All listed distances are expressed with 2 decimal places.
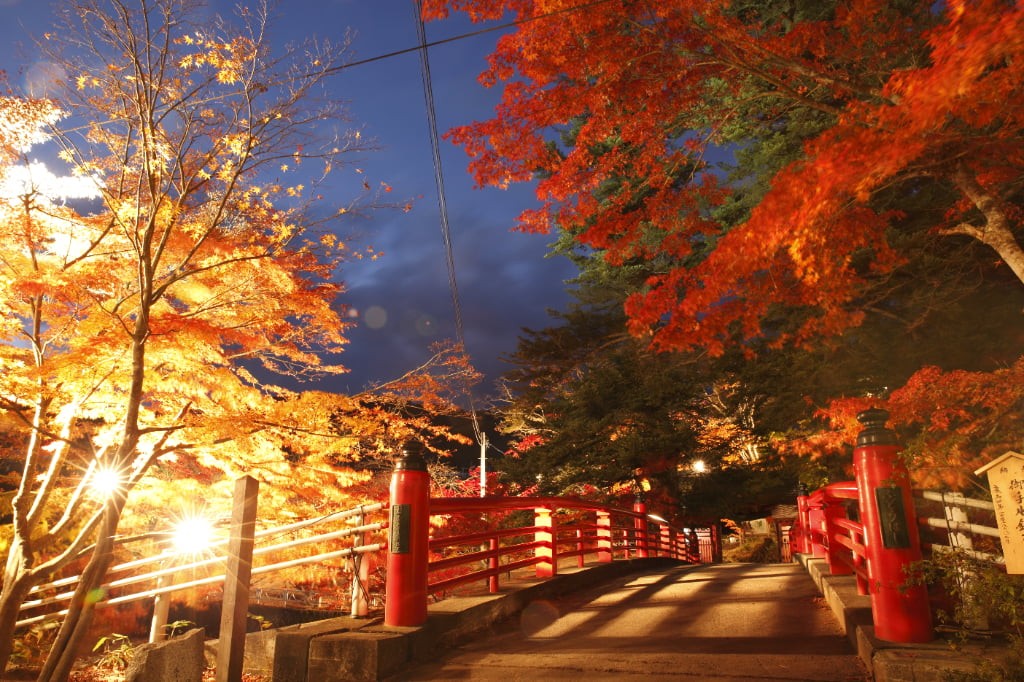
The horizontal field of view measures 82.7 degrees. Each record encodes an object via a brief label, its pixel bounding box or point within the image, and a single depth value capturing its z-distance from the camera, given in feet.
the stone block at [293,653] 14.90
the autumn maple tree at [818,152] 20.88
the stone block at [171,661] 15.80
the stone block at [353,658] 14.44
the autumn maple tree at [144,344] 27.40
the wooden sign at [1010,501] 10.80
